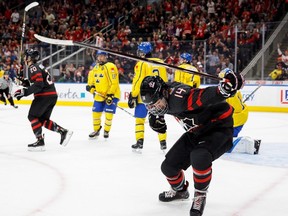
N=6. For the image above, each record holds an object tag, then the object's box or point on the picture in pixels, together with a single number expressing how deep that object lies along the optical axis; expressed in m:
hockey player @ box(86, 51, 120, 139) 6.62
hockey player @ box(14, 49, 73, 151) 5.45
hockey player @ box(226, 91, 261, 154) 5.28
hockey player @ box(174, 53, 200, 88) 7.10
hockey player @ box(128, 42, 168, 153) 5.45
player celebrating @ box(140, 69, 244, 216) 2.92
